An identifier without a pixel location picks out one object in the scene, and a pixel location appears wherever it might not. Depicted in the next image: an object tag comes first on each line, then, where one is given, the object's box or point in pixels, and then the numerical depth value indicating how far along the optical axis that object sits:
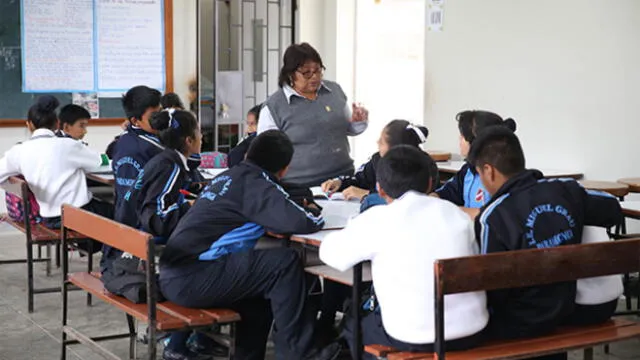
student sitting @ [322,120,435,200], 3.91
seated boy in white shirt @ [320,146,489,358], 2.65
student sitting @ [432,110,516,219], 3.78
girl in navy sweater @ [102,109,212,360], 3.75
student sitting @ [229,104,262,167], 5.34
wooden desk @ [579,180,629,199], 4.96
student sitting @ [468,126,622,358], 2.80
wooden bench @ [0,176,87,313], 4.90
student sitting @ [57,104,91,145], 5.59
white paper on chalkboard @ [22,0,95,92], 7.38
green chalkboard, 7.26
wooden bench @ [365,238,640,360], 2.55
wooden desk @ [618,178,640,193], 5.04
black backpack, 3.39
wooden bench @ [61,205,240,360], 3.08
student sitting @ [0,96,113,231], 5.16
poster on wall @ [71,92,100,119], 7.65
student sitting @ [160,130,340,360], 3.29
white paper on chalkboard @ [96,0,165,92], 7.70
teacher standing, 4.49
